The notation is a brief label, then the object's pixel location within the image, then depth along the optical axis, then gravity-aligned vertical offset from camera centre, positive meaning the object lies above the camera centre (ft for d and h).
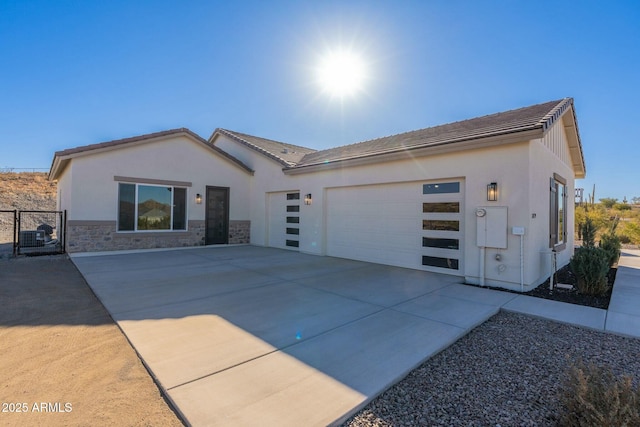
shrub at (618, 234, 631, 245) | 53.22 -3.46
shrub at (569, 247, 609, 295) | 19.12 -3.44
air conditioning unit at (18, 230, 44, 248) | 36.50 -3.43
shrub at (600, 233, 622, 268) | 29.81 -2.58
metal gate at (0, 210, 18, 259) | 34.11 -4.30
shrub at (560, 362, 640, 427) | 5.73 -3.84
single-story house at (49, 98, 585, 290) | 20.83 +2.17
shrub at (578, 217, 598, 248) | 32.24 -1.49
